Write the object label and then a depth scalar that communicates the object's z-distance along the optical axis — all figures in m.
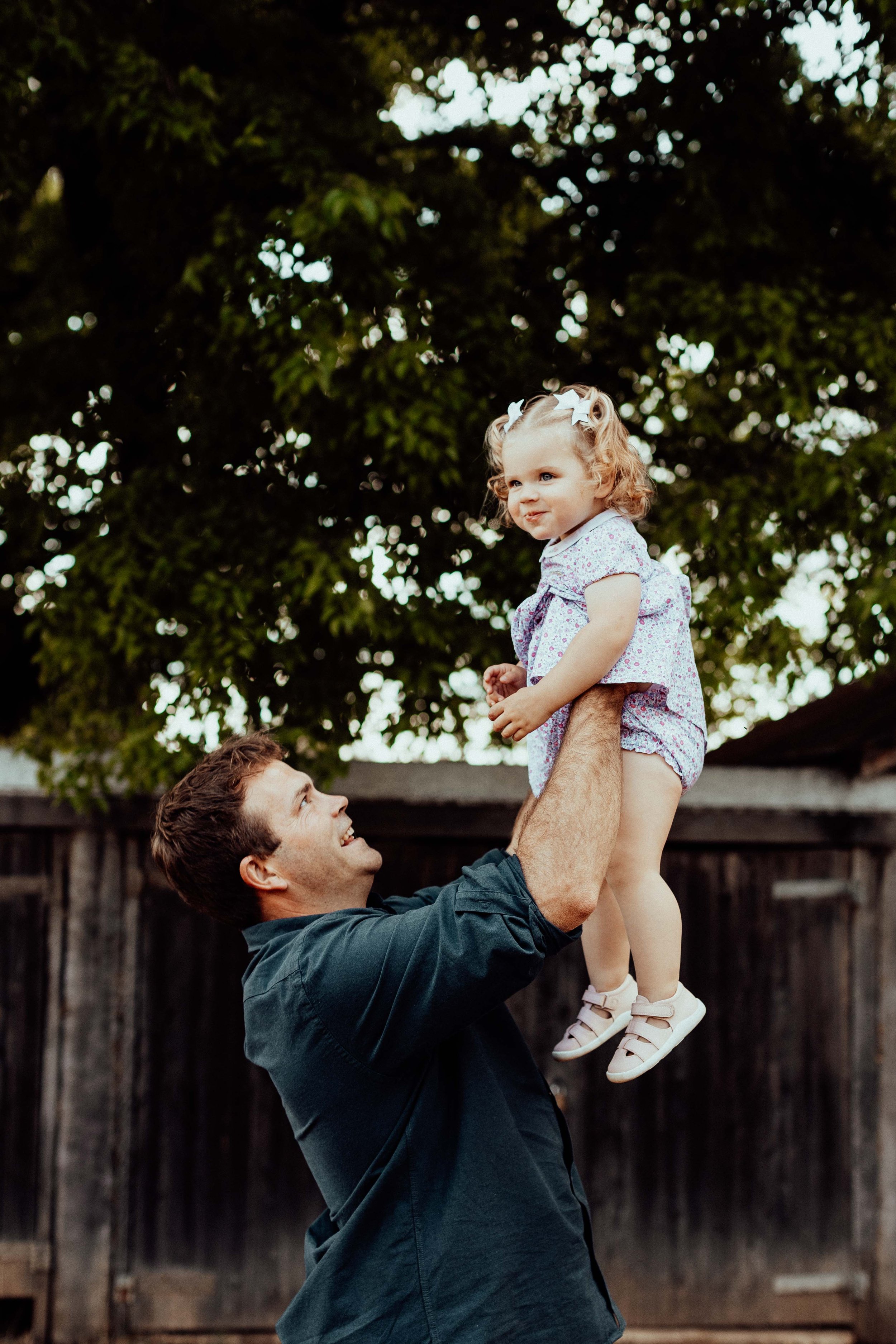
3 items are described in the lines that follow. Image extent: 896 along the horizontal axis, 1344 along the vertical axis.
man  1.48
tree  3.85
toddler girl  1.66
